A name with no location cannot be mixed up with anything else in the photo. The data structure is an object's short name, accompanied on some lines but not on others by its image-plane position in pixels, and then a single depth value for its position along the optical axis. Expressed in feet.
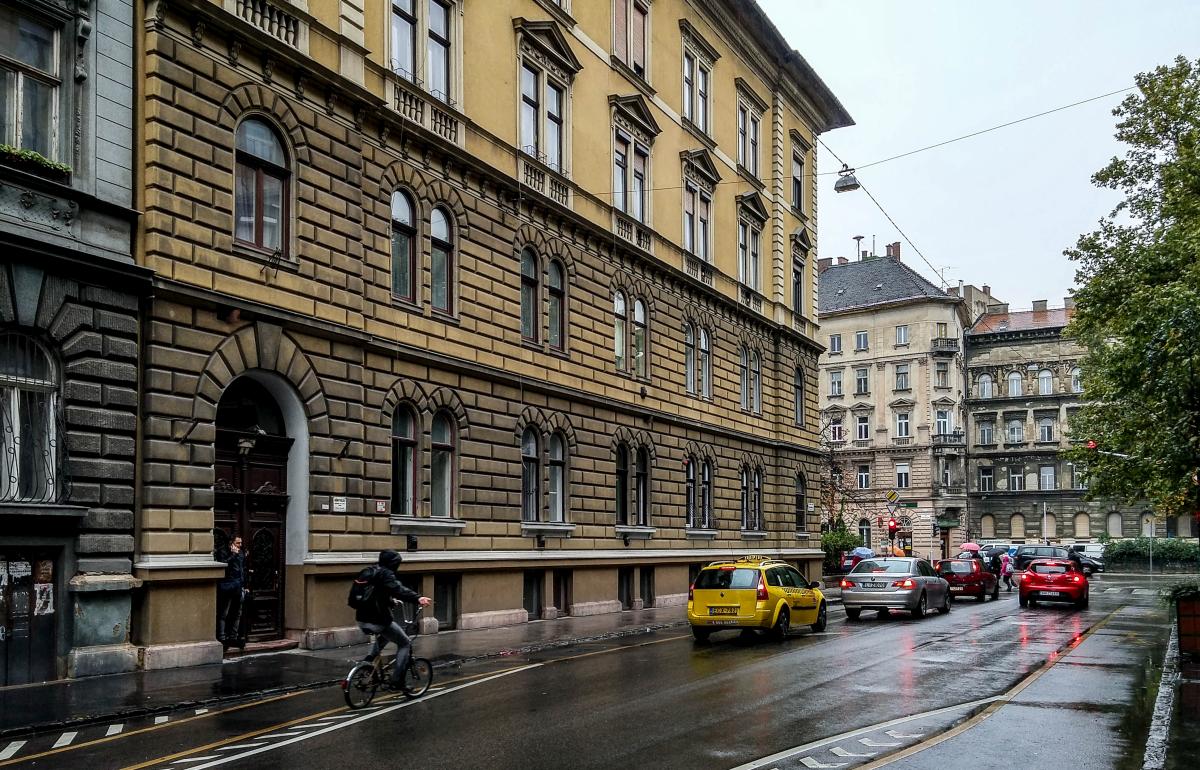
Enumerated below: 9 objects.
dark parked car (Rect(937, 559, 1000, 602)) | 126.72
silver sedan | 96.32
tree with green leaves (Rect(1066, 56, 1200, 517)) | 68.18
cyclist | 46.06
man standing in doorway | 60.23
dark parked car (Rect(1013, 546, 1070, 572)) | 193.65
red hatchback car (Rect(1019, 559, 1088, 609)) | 117.39
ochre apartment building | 58.85
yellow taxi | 74.43
